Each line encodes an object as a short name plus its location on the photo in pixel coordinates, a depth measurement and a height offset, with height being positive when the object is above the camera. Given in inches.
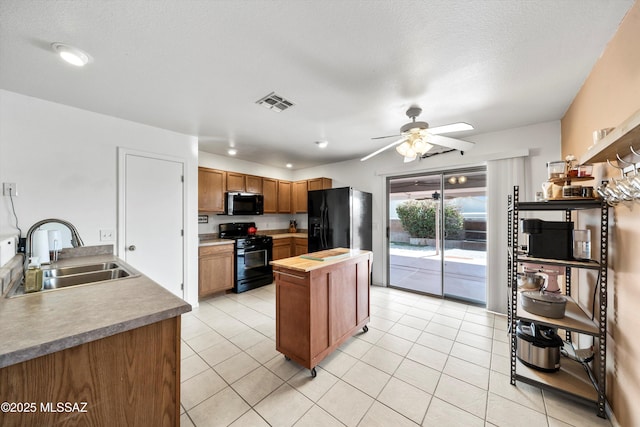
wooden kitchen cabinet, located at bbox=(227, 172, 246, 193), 169.8 +23.8
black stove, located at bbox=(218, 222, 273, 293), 158.1 -28.7
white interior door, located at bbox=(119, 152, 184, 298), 110.7 -1.2
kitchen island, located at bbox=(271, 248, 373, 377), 77.2 -31.9
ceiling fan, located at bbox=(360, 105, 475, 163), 82.0 +27.8
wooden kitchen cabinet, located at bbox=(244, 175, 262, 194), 180.7 +23.5
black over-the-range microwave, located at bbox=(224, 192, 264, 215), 166.2 +7.8
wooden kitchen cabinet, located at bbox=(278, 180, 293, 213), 207.9 +16.0
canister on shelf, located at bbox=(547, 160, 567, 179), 73.0 +13.6
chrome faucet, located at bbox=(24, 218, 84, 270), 77.1 -7.2
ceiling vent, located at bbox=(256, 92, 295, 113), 88.6 +43.7
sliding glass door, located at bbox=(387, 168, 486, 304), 141.9 -10.1
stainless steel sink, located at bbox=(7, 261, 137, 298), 69.7 -18.6
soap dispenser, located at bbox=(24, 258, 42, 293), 52.6 -14.5
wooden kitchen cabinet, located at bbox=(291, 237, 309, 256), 194.4 -26.2
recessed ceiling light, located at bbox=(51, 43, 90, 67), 61.7 +43.5
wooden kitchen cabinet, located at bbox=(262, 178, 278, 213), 194.9 +16.9
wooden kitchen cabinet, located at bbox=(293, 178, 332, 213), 196.2 +22.3
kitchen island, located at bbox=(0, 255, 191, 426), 33.0 -22.6
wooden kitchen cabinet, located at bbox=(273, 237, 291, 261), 186.7 -27.4
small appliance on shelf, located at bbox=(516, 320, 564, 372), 72.8 -42.0
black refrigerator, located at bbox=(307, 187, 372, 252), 155.9 -3.4
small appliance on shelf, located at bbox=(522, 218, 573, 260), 69.7 -7.7
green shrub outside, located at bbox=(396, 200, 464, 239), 146.9 -3.4
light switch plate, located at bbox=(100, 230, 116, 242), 103.8 -9.2
